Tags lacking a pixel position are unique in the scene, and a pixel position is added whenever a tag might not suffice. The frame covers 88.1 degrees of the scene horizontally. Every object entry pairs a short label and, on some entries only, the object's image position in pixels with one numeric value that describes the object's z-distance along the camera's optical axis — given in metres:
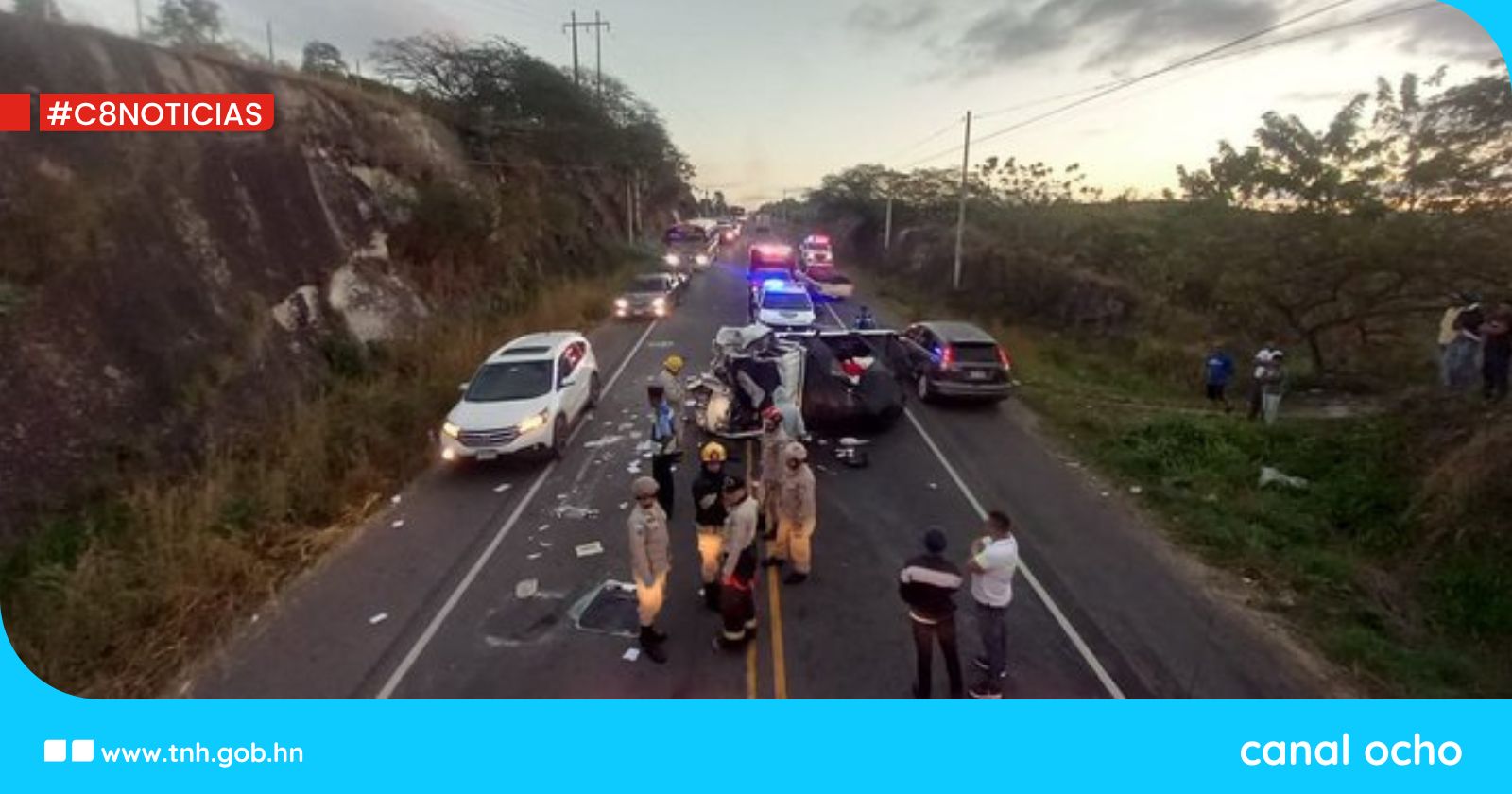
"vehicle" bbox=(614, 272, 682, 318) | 25.09
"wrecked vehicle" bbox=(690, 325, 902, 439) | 11.91
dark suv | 14.41
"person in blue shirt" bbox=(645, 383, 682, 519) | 9.04
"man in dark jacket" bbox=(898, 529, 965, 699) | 5.75
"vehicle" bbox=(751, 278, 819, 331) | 20.71
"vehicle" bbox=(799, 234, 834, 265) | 37.88
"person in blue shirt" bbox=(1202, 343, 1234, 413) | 14.91
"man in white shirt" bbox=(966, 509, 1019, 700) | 6.04
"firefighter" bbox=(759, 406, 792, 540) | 8.73
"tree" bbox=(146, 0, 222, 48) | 15.41
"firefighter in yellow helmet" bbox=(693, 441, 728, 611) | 7.09
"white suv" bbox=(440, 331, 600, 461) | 11.01
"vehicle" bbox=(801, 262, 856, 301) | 31.78
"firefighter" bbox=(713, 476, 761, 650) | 6.47
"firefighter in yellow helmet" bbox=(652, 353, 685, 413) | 10.54
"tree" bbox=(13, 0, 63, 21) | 12.09
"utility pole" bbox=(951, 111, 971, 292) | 29.35
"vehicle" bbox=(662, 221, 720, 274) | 42.25
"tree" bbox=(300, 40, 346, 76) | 24.58
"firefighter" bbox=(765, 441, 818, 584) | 7.69
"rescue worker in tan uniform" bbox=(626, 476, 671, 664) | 6.56
